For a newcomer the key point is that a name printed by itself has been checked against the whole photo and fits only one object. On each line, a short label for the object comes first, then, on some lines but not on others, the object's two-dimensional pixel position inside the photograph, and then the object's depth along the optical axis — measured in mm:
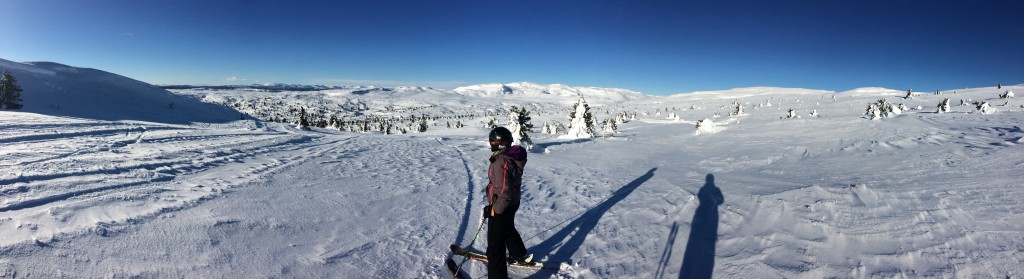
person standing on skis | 5047
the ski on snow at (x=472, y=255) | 5643
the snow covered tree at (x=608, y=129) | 29578
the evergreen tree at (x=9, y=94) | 20531
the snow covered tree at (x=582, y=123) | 29531
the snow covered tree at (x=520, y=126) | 22764
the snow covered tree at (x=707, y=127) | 26766
